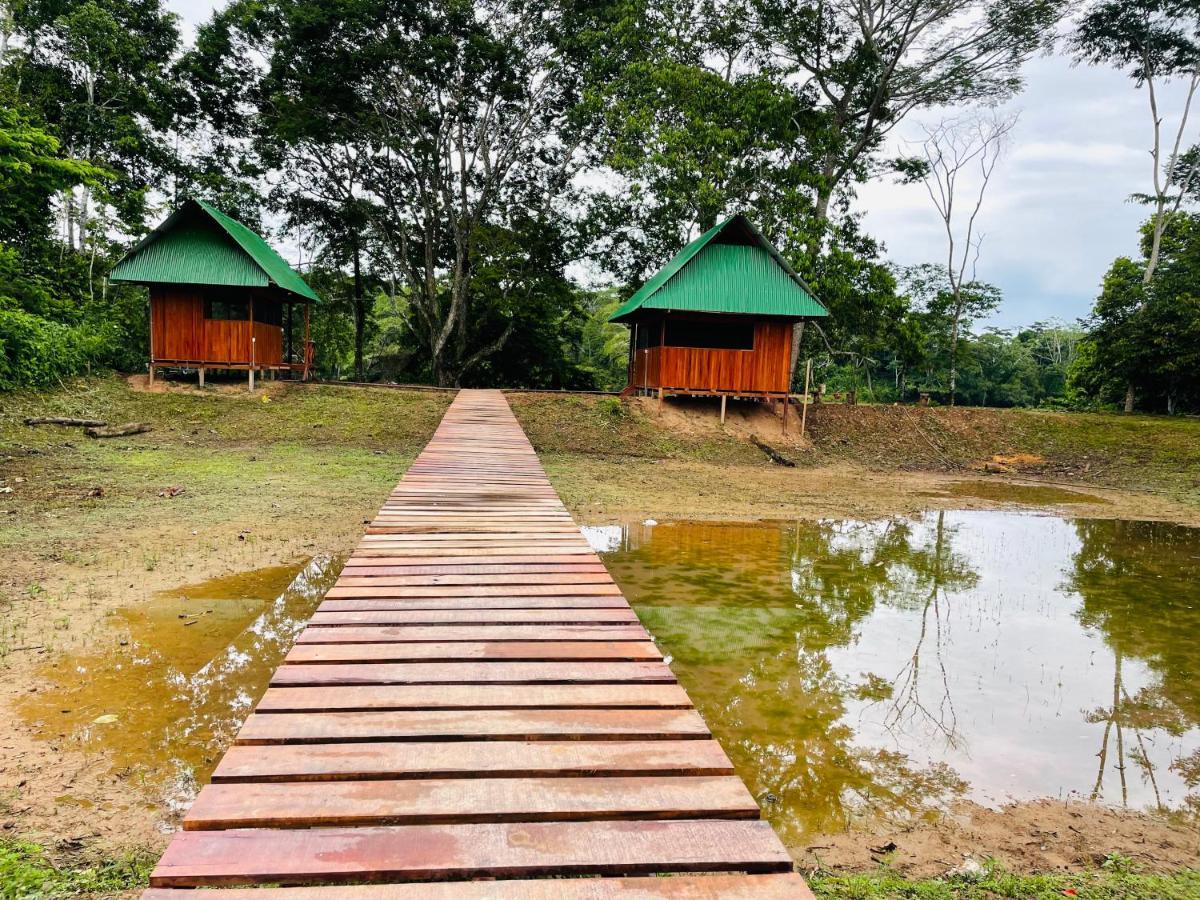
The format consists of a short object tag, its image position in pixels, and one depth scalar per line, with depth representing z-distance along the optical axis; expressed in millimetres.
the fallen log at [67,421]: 14453
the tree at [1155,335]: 21734
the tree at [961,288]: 30805
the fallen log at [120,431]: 14828
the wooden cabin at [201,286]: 18391
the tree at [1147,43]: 25016
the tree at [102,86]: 21389
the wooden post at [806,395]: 19206
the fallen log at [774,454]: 17784
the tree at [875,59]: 21422
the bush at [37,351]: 15406
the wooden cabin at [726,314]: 19000
